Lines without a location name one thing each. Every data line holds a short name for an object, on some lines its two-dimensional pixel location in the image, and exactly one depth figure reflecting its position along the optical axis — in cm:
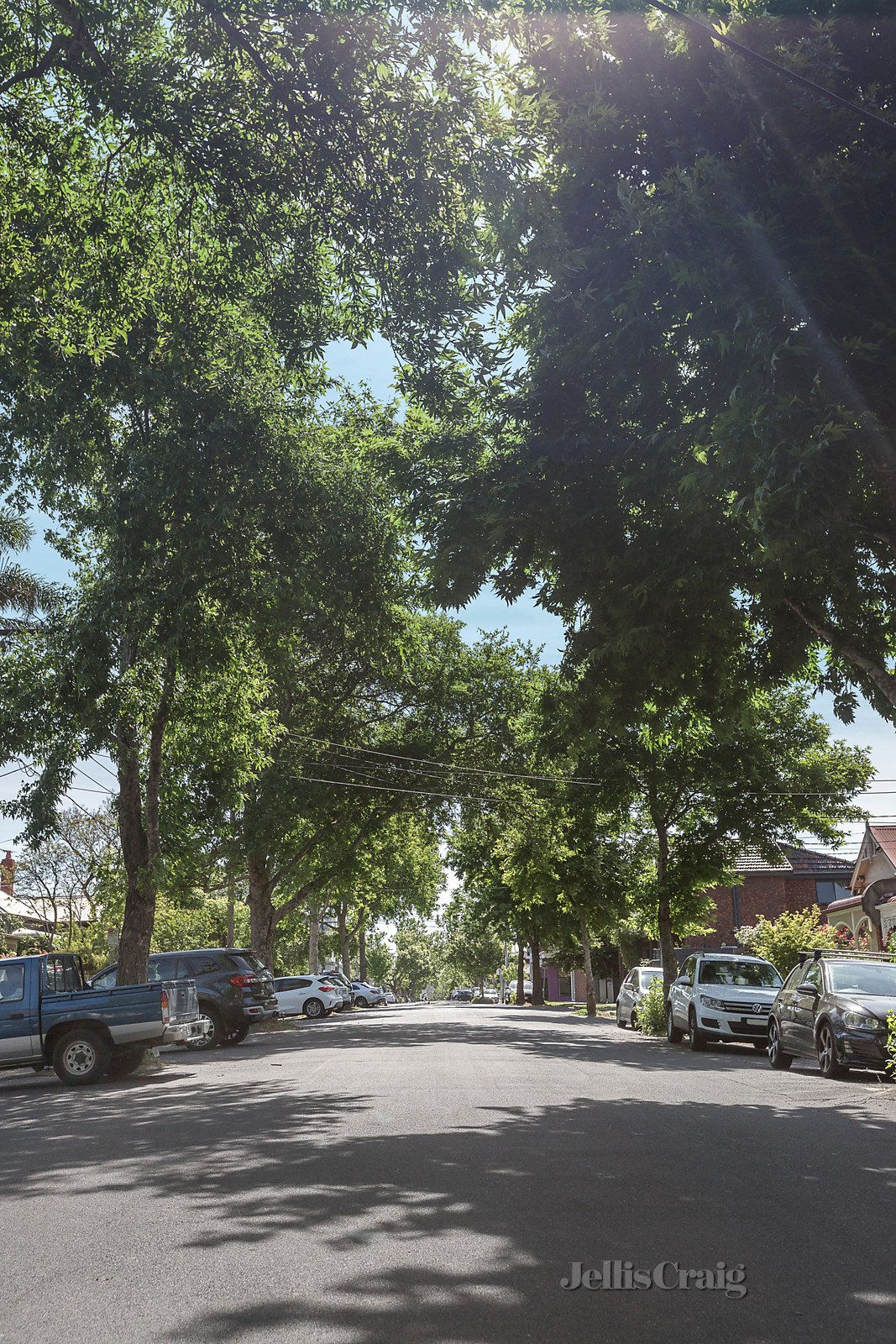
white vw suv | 1981
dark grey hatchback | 1366
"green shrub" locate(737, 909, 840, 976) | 2564
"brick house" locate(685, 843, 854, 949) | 5284
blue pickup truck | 1455
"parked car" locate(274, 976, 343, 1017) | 3569
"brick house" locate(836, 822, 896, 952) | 3447
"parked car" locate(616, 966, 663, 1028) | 2848
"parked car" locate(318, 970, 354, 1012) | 3844
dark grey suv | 2105
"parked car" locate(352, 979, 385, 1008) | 5514
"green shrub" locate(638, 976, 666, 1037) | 2564
